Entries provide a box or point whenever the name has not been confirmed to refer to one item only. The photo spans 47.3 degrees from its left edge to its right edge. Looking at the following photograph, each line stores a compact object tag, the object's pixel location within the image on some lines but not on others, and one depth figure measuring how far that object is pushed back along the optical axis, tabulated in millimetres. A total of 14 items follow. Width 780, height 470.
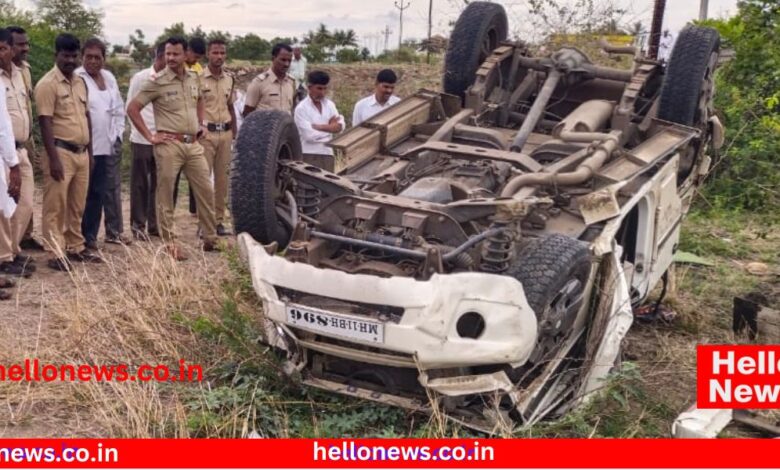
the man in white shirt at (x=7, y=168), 5934
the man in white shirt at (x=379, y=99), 7824
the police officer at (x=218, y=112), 7871
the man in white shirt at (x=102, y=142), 7148
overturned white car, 4074
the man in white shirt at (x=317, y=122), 7648
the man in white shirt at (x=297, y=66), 14162
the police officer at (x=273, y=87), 7879
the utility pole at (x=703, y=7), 17594
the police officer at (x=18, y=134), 6441
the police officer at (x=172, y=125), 7090
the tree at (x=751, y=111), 9453
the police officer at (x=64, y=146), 6668
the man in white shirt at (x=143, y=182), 7898
